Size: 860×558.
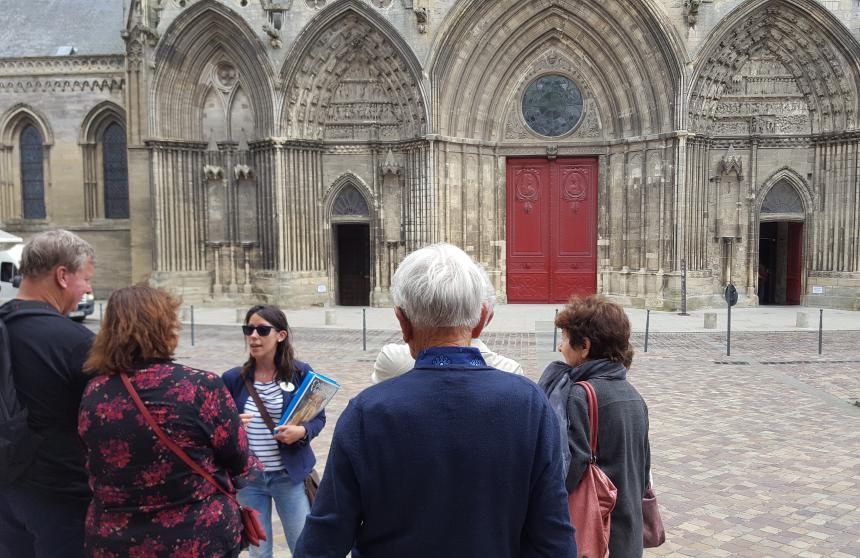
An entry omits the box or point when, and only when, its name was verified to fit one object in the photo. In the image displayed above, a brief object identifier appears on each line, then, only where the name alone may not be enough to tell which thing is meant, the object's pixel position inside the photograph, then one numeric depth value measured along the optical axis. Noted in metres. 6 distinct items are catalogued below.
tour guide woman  3.84
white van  19.69
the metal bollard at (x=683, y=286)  19.12
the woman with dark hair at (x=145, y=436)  2.58
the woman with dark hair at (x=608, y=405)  3.04
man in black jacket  2.91
